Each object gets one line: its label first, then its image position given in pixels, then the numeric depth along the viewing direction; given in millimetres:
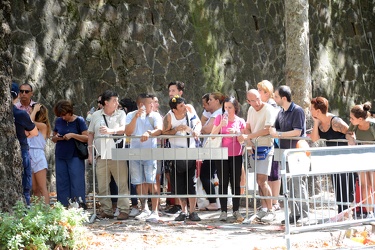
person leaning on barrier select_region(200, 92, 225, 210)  13984
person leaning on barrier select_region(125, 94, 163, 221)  13414
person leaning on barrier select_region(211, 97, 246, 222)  13094
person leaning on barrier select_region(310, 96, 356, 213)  12181
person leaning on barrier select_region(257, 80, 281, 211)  13204
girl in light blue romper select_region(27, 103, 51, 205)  13539
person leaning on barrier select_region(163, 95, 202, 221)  13219
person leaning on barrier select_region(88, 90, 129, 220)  13469
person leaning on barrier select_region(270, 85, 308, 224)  12672
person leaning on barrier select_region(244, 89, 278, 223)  12977
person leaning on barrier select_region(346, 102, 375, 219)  11727
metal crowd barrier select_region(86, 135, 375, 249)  9039
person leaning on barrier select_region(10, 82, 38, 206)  11586
